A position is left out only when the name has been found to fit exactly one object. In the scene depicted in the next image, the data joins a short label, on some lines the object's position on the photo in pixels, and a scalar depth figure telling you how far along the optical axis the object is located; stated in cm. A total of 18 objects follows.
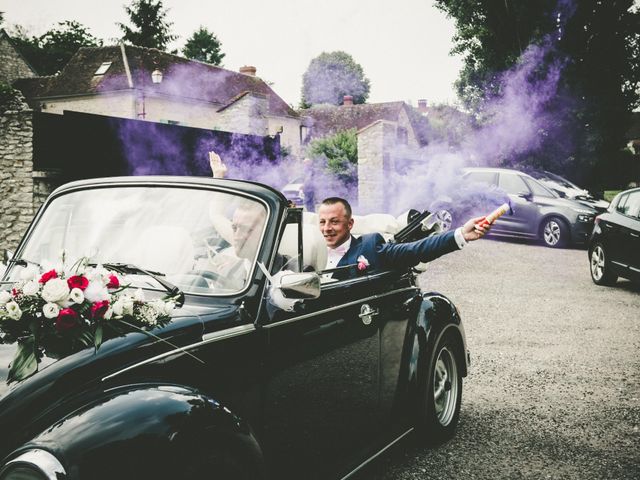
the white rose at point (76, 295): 240
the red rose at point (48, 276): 250
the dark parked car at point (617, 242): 999
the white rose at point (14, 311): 236
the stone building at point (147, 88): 3500
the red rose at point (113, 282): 258
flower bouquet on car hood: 232
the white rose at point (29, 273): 263
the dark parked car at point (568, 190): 1681
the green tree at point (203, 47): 6419
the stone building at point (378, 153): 2050
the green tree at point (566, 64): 1875
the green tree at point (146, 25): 5203
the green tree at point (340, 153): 2155
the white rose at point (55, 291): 238
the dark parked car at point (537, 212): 1620
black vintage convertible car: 210
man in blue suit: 398
